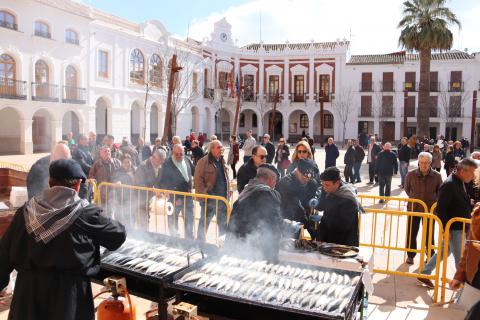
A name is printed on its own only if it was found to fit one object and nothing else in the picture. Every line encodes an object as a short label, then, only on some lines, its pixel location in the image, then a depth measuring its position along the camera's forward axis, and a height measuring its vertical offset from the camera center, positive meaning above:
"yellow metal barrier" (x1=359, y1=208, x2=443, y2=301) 5.30 -1.84
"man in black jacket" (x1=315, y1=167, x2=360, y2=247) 4.59 -0.81
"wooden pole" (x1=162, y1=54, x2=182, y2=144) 11.89 +0.93
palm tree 26.88 +6.15
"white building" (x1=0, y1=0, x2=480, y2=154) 24.53 +3.98
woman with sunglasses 7.04 -0.29
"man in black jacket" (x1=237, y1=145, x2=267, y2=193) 6.72 -0.55
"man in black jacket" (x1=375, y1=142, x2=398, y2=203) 11.77 -0.87
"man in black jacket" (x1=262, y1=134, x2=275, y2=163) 14.12 -0.51
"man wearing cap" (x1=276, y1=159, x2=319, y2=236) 5.83 -0.81
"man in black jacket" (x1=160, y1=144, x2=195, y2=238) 6.97 -0.83
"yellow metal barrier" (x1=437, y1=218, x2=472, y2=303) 5.16 -1.22
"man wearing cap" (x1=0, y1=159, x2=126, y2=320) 2.85 -0.77
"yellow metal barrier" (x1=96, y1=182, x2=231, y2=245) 6.71 -1.19
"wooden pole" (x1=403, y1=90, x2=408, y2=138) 28.23 +1.20
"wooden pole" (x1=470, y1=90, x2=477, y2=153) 29.89 +0.94
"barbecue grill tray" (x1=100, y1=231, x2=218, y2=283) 3.62 -1.16
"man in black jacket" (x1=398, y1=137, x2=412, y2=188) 13.87 -0.66
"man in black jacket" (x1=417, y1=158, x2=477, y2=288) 5.36 -0.79
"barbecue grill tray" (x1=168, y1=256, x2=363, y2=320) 3.03 -1.23
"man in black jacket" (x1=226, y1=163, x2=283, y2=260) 4.06 -0.81
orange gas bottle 3.43 -1.36
